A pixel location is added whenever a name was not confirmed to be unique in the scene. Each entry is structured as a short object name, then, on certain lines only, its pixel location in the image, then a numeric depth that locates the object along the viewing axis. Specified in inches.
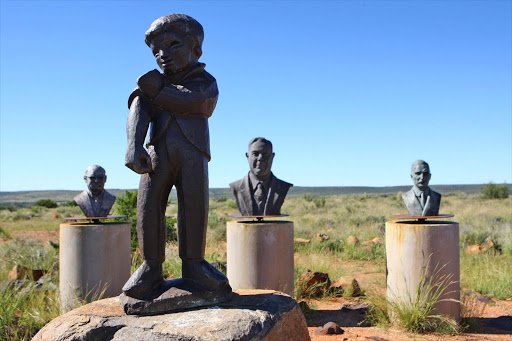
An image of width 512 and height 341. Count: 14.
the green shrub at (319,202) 984.3
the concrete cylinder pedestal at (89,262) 236.8
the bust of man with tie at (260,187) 260.8
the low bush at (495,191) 1104.2
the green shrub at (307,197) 1146.7
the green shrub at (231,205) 924.6
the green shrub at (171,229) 446.3
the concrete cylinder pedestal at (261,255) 236.4
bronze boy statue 122.6
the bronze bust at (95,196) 268.7
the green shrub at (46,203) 1321.9
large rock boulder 107.4
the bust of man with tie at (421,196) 249.3
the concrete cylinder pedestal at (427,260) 210.1
